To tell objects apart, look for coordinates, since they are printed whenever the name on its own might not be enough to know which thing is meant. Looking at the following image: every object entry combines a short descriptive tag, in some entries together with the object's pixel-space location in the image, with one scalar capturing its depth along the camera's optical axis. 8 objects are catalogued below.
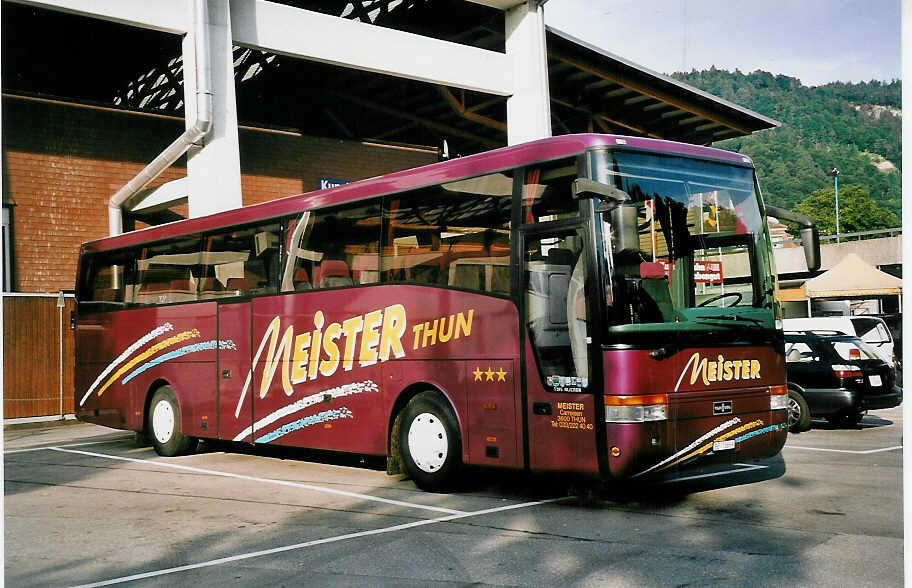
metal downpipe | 16.22
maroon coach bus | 7.95
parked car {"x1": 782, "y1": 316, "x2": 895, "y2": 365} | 18.92
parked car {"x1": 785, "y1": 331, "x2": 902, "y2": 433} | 14.20
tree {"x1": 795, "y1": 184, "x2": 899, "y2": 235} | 85.62
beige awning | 25.73
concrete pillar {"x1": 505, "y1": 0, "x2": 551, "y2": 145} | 19.84
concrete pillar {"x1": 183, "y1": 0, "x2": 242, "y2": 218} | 16.62
